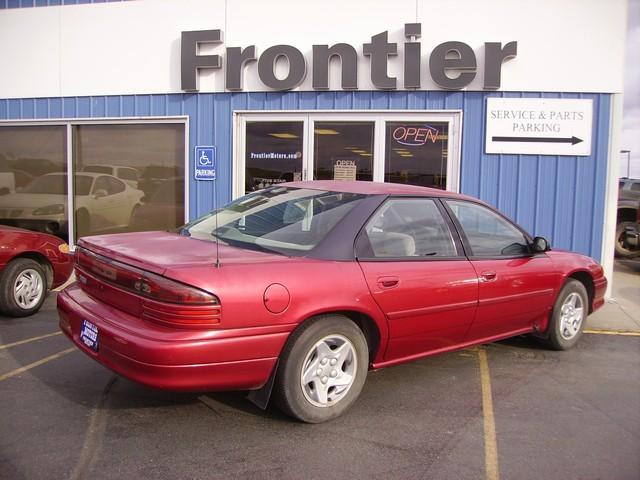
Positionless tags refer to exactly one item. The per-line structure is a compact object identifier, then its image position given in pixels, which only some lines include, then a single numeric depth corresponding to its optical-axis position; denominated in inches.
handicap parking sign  339.6
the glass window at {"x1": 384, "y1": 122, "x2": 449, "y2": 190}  321.7
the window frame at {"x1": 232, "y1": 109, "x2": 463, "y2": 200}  318.7
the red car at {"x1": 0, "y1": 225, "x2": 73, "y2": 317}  228.1
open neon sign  321.7
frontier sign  307.3
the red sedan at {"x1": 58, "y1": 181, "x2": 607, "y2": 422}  119.3
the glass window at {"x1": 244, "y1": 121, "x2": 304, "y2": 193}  334.6
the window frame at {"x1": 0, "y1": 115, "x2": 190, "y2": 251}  345.7
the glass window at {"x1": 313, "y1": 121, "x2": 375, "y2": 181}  327.9
